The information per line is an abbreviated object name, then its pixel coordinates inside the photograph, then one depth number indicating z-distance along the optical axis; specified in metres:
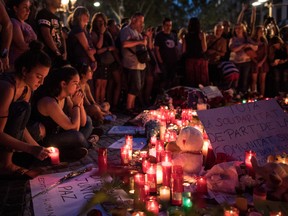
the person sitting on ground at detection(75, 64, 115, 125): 6.06
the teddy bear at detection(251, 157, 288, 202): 2.77
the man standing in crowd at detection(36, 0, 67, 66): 5.29
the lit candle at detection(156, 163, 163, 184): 3.21
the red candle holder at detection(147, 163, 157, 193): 3.04
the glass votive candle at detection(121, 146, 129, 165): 3.88
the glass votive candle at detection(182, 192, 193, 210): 2.67
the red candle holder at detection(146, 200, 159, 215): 2.61
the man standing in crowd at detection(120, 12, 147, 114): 7.25
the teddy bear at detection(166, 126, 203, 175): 3.42
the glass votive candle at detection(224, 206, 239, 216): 2.42
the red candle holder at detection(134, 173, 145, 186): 2.90
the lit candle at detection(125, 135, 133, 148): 4.06
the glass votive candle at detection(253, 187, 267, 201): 2.67
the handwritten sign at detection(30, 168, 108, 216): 2.88
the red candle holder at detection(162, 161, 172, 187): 3.10
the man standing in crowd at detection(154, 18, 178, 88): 8.50
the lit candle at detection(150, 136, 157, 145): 4.32
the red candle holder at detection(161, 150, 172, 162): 3.15
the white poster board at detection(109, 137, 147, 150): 4.76
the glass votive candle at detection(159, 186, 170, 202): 2.89
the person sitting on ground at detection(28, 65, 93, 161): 4.09
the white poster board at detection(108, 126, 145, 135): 5.59
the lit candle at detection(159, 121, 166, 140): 4.69
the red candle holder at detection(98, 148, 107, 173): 3.56
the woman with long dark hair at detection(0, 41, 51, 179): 3.34
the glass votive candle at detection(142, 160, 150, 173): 3.41
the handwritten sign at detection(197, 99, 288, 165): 3.63
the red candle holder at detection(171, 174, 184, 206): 2.83
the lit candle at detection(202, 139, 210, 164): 3.71
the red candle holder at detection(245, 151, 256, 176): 3.21
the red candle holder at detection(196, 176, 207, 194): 3.04
